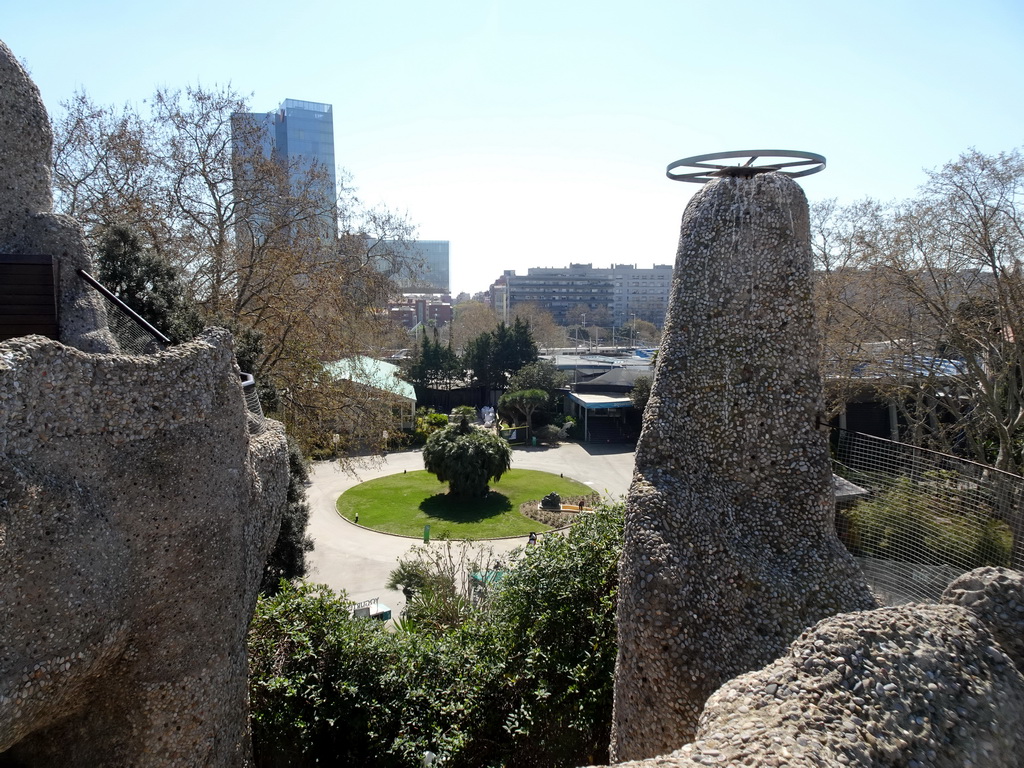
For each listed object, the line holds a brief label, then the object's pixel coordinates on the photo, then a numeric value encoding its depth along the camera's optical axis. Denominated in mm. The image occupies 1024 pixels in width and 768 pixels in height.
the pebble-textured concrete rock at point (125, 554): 4148
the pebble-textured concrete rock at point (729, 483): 6148
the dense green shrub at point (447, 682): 7691
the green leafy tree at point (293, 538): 13633
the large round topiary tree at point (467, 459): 23016
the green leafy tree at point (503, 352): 41219
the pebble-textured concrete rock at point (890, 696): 3471
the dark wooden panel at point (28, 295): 6355
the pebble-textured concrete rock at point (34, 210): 6770
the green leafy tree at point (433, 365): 41250
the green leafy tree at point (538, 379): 37875
